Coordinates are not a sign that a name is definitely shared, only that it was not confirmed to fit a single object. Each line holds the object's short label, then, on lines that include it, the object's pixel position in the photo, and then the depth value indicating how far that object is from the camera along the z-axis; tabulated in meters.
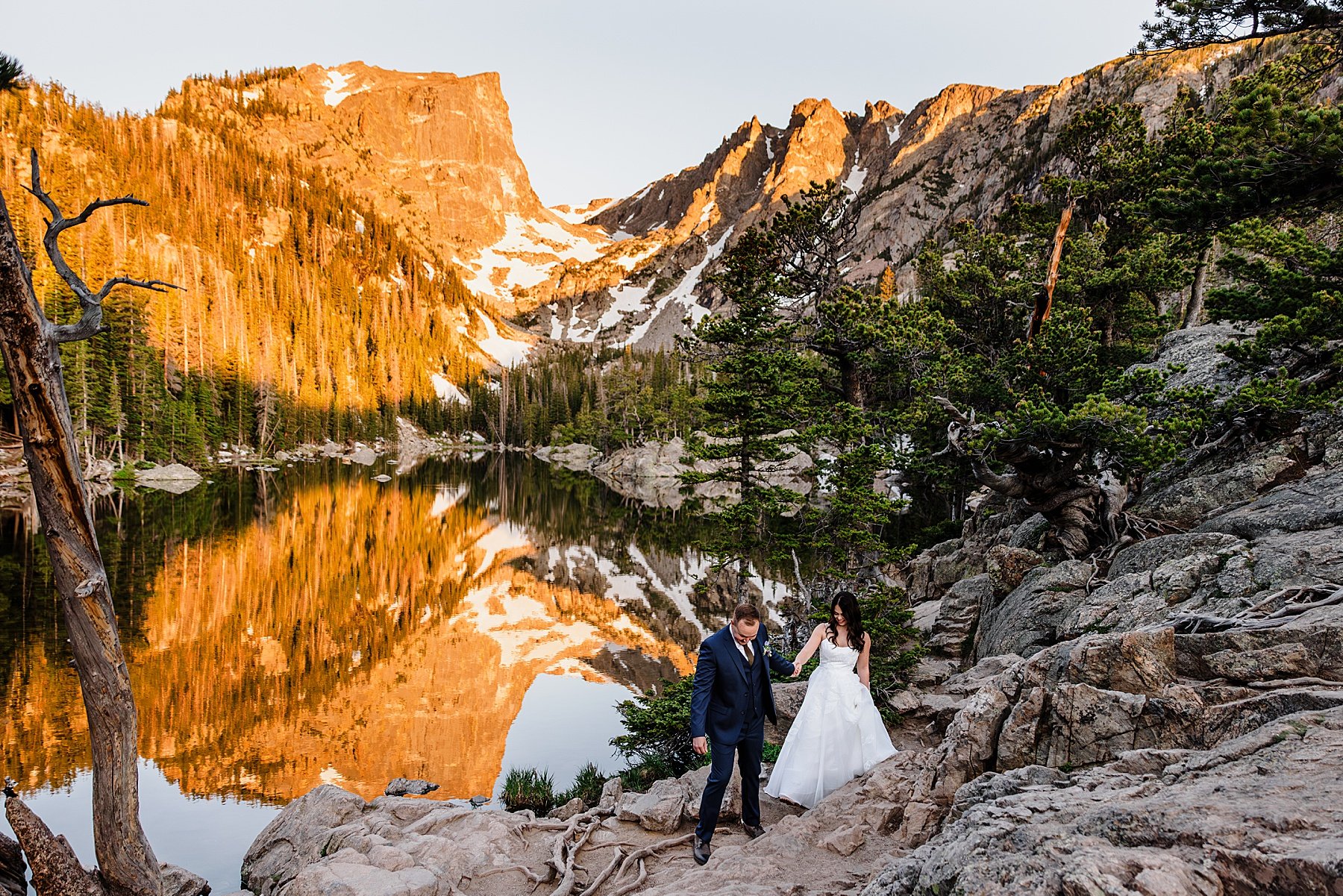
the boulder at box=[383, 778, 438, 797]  10.13
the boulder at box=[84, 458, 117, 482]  40.78
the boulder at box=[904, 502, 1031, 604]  17.02
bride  6.17
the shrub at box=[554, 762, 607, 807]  9.17
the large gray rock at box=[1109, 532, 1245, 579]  7.99
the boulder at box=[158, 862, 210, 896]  6.79
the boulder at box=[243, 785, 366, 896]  7.16
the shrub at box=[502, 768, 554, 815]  9.65
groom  5.46
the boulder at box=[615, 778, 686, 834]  6.66
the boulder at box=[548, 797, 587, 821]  8.14
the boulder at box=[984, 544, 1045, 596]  11.91
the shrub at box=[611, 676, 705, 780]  10.12
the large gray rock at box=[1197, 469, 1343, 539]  7.47
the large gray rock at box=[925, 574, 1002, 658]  12.65
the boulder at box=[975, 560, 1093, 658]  9.58
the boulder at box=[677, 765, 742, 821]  6.28
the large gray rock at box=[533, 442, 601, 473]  93.56
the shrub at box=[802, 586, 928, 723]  10.21
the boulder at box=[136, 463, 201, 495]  45.44
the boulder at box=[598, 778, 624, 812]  7.60
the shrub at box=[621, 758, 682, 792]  9.55
